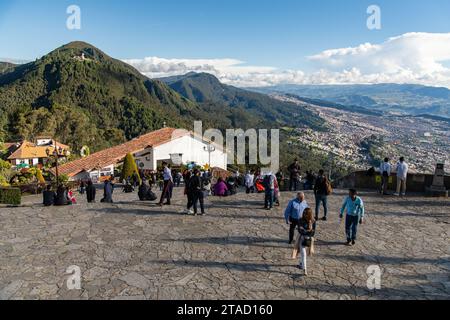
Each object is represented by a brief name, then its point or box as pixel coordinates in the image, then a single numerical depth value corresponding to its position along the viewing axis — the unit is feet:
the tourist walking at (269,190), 36.45
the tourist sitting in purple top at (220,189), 44.37
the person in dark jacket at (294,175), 50.65
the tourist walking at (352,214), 26.48
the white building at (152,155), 101.14
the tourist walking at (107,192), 41.70
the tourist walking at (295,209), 25.40
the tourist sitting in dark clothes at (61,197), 40.19
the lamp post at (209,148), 115.96
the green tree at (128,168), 77.81
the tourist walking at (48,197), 40.04
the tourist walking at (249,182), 47.60
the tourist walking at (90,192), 43.21
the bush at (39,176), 81.88
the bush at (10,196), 45.03
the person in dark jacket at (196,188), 33.12
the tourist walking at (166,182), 38.58
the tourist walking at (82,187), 63.98
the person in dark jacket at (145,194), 41.68
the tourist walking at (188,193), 34.40
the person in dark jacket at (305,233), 22.07
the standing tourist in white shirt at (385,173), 44.47
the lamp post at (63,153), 143.96
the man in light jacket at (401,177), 42.50
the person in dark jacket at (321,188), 32.68
